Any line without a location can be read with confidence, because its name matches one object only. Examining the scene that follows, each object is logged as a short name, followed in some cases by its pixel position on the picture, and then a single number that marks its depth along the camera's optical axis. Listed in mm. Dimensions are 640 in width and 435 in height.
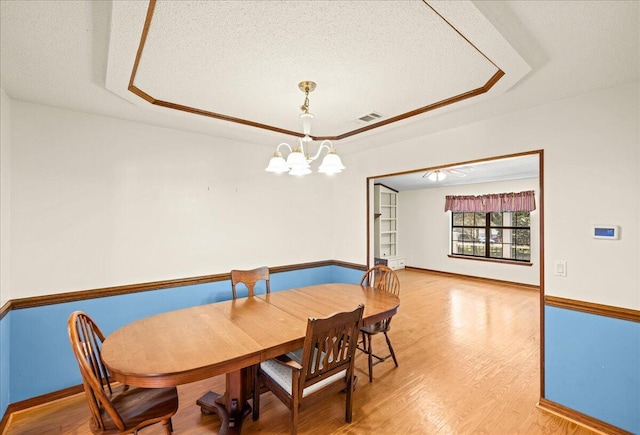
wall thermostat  1962
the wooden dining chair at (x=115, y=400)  1318
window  6461
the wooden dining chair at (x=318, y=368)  1652
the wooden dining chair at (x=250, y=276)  2727
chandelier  2012
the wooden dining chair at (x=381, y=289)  2654
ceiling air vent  2557
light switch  2189
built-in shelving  7508
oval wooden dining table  1402
